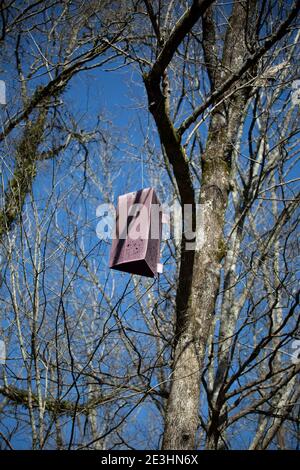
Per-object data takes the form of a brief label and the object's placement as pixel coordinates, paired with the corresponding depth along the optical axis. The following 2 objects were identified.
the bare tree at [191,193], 6.30
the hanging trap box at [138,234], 7.28
